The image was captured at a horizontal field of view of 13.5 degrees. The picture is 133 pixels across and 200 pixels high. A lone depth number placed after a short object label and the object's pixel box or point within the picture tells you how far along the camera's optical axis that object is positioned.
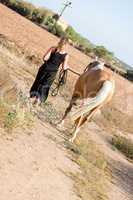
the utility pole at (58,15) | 67.62
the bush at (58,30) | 54.94
